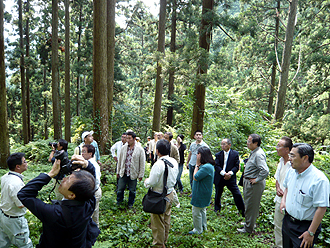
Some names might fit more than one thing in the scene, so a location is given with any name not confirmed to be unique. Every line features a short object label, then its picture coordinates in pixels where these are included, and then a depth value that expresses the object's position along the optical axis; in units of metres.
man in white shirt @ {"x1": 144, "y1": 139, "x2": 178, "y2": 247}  4.05
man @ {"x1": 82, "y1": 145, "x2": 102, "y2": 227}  4.27
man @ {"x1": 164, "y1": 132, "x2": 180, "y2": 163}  7.17
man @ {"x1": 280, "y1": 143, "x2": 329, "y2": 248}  2.80
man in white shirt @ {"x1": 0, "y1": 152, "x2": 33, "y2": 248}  3.46
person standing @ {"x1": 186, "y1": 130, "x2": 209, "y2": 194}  6.96
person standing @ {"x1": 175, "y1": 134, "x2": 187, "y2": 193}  7.95
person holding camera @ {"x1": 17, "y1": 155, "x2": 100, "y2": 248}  2.16
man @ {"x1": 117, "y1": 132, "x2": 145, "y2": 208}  5.87
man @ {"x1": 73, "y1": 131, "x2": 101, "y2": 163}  5.84
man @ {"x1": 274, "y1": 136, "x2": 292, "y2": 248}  4.08
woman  4.48
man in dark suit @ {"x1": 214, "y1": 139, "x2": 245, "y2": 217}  5.73
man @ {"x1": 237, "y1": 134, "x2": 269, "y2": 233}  4.71
